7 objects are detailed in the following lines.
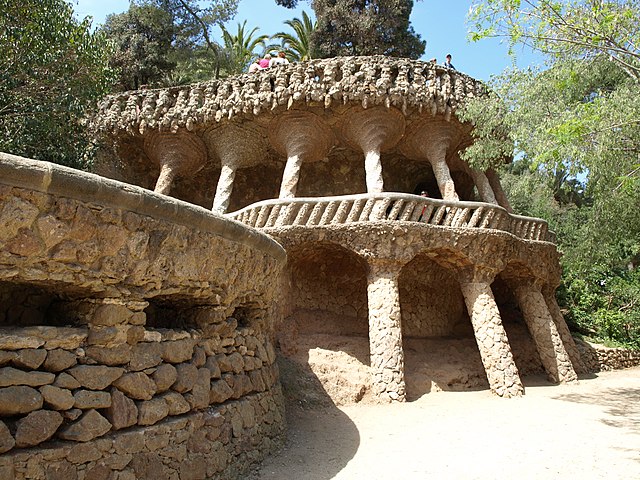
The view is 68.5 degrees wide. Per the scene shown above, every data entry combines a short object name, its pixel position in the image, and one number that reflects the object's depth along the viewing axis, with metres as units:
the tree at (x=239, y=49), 19.20
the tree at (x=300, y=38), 21.36
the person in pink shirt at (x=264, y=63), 11.75
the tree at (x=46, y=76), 8.20
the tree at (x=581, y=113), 5.60
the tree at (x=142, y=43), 16.30
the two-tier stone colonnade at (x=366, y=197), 8.23
